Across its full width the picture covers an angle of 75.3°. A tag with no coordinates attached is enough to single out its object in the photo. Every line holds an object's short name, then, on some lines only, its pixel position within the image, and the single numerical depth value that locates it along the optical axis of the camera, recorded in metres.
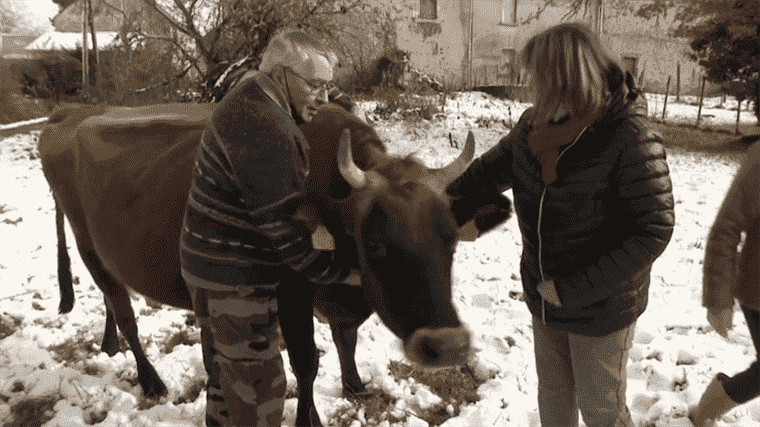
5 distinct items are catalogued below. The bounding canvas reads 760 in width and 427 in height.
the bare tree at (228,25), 9.36
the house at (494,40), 18.17
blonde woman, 1.73
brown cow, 2.02
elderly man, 1.95
